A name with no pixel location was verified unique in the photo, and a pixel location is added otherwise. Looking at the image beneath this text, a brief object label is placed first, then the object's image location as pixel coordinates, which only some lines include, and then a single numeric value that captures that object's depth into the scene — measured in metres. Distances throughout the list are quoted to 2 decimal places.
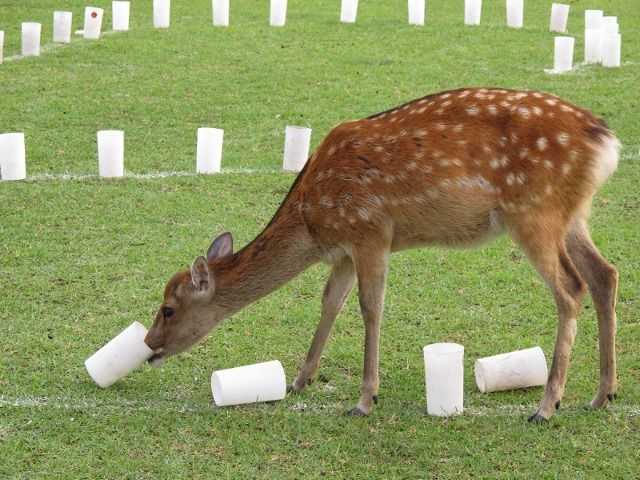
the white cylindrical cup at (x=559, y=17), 16.34
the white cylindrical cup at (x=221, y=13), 16.70
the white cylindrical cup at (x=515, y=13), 16.67
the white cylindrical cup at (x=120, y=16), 16.17
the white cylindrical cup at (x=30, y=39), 14.77
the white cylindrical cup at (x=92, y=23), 15.80
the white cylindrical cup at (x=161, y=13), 16.53
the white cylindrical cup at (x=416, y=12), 16.80
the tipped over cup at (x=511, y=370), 6.15
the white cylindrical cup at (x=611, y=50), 14.30
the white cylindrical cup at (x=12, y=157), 9.80
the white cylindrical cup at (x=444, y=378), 5.82
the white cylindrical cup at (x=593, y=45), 14.56
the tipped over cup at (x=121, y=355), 6.18
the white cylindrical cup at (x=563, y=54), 13.96
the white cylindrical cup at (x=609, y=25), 15.12
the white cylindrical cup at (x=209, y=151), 10.11
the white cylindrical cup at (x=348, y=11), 16.91
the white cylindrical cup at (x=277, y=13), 16.61
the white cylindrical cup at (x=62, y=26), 15.64
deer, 5.87
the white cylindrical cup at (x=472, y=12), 16.84
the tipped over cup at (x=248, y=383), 6.04
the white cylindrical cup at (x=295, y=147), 10.20
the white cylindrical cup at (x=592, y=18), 15.87
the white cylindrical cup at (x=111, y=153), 9.94
